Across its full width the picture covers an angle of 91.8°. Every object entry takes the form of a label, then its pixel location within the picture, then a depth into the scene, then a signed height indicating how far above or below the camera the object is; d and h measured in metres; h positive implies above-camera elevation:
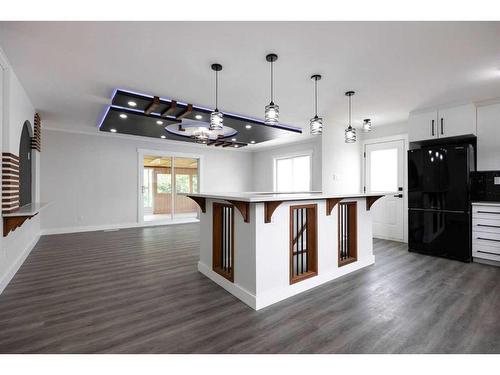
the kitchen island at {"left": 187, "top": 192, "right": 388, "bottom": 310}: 2.34 -0.61
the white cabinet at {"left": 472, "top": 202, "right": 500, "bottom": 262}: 3.53 -0.63
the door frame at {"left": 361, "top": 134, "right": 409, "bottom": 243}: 4.95 +0.23
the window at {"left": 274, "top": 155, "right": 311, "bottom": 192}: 7.53 +0.53
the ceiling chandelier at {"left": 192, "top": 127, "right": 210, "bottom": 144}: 4.70 +1.06
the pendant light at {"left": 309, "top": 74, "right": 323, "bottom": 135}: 3.02 +0.82
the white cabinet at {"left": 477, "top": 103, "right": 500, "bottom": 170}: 3.75 +0.82
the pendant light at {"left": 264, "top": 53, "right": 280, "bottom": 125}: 2.67 +0.85
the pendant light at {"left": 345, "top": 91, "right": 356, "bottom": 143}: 3.45 +0.78
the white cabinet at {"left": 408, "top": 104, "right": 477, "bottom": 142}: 3.88 +1.12
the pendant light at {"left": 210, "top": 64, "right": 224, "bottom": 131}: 2.81 +0.84
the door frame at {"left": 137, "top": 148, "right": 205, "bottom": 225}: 6.83 +0.58
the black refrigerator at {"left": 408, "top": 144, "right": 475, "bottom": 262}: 3.74 -0.19
